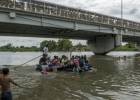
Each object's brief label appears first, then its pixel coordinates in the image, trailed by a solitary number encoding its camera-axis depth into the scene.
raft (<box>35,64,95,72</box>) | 12.36
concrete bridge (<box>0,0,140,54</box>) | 16.98
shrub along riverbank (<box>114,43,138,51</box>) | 64.31
